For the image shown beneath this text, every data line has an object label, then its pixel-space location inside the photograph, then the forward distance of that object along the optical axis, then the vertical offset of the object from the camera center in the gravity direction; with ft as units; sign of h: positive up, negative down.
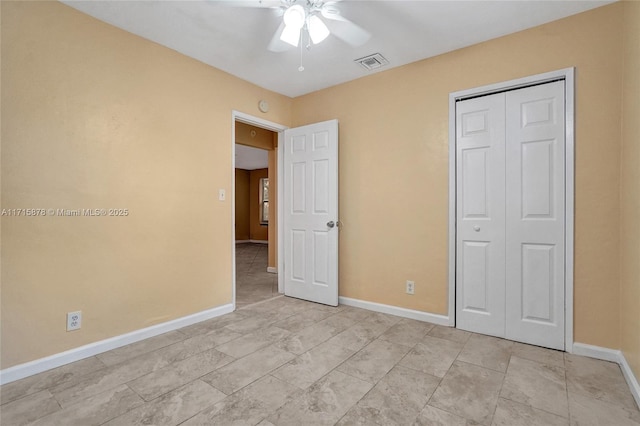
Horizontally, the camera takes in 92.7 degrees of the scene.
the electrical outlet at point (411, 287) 10.07 -2.61
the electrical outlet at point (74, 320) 7.24 -2.68
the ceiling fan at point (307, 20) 6.43 +4.32
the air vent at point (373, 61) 9.67 +4.79
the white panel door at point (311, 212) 11.55 -0.16
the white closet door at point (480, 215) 8.58 -0.20
